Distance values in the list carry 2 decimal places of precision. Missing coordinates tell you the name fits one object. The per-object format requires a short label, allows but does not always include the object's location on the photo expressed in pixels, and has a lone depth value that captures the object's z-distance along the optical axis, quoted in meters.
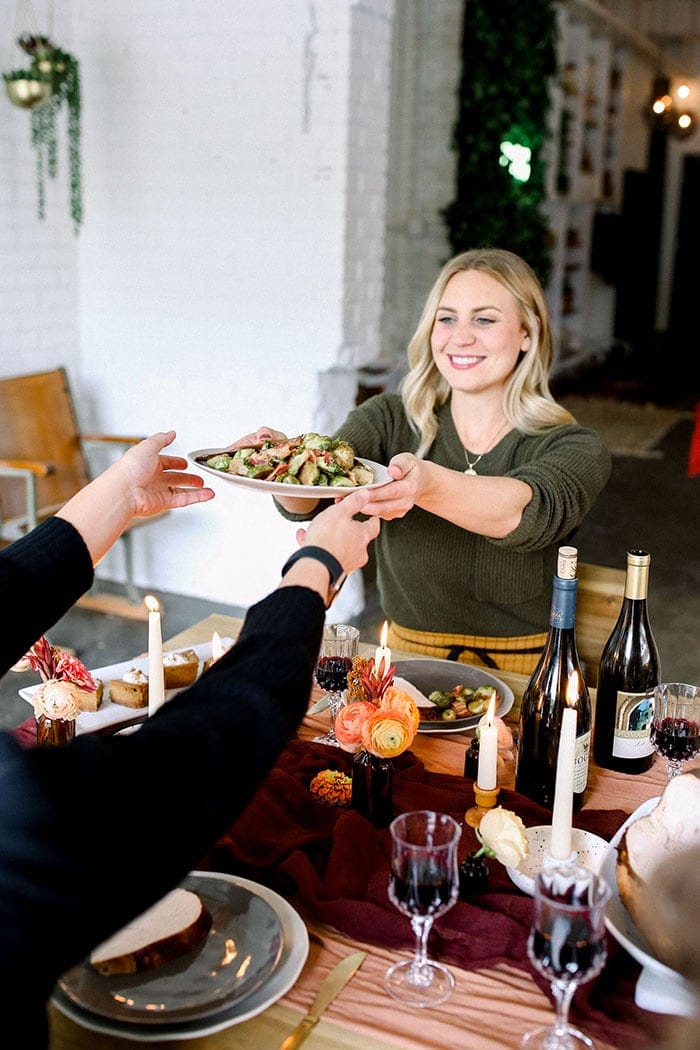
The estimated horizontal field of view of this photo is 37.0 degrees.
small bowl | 1.19
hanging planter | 3.75
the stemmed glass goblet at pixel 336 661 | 1.63
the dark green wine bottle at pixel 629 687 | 1.50
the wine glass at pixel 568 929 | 0.89
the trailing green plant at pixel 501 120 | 5.70
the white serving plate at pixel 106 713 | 1.55
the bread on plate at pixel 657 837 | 1.03
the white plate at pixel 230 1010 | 0.95
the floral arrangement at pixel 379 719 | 1.29
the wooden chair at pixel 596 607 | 2.07
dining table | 0.97
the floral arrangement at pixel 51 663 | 1.44
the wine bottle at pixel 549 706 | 1.39
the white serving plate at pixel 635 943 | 0.97
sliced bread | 1.02
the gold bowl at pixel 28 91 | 3.74
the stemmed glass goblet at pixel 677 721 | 1.39
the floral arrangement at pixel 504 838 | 1.16
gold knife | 0.98
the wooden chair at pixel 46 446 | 3.95
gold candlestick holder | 1.31
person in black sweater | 0.76
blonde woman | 2.14
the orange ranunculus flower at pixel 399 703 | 1.32
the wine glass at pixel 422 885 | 1.00
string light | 10.04
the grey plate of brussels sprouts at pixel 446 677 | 1.70
